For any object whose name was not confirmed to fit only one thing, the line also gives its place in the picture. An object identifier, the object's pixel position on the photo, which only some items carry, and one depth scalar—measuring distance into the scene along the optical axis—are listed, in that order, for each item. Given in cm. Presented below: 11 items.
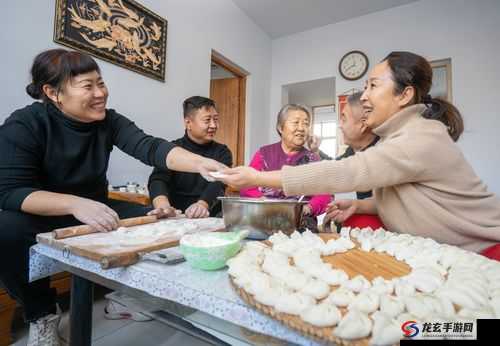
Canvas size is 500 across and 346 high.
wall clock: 347
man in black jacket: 160
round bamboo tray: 32
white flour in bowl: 54
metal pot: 74
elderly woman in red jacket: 175
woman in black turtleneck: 84
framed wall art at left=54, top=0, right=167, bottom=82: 173
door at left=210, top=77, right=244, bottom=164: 375
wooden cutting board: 52
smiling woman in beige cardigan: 78
